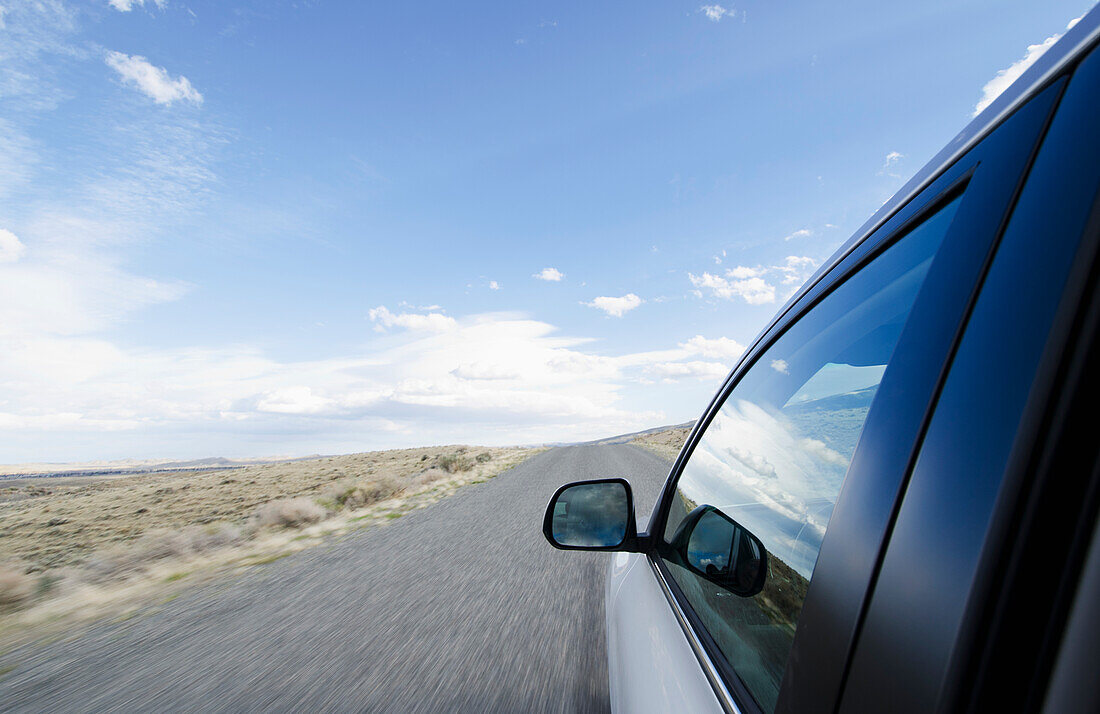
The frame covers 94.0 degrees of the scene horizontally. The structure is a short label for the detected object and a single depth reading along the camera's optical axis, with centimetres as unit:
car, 43
